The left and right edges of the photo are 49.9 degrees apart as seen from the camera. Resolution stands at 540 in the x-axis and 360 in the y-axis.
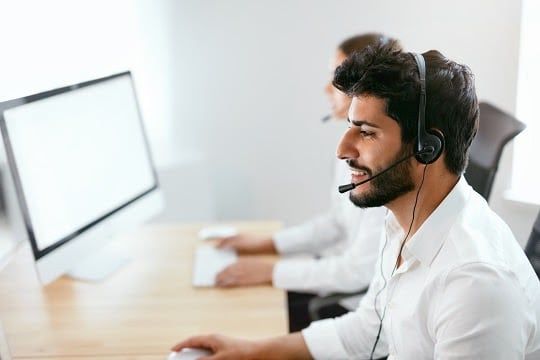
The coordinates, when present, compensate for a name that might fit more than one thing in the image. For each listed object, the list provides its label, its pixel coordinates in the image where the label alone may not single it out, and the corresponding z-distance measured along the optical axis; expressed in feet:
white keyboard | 4.83
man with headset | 2.70
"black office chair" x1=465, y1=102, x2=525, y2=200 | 4.28
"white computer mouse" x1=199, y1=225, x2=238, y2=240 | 5.65
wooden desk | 4.02
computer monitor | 4.16
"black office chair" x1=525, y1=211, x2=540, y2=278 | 3.67
